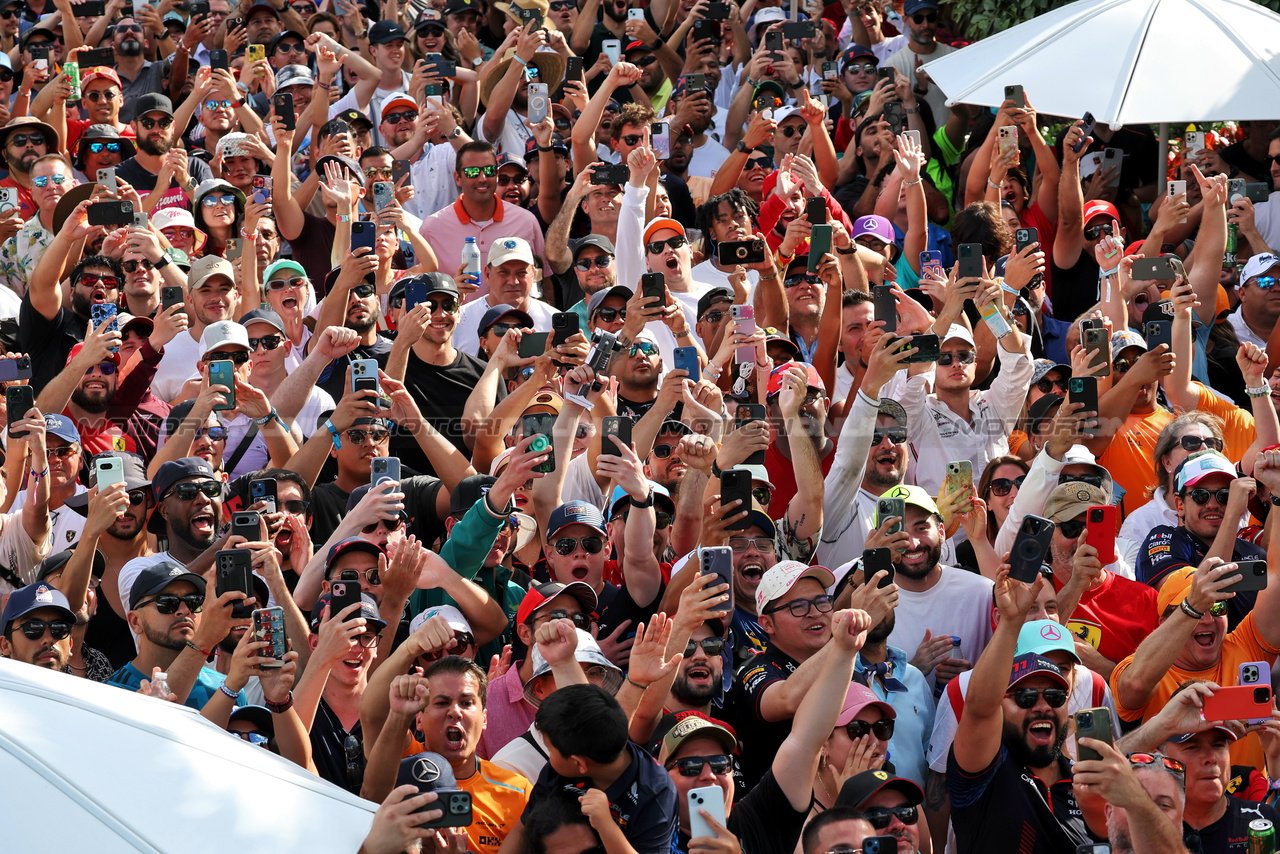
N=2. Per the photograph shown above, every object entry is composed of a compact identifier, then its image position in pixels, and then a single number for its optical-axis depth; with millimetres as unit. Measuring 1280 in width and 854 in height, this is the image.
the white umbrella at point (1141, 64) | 18016
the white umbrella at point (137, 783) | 6406
